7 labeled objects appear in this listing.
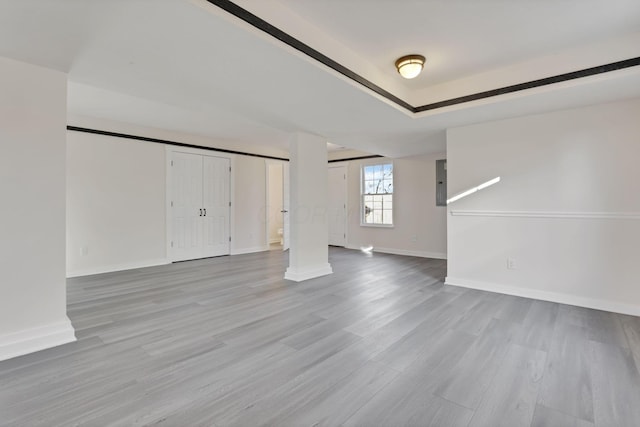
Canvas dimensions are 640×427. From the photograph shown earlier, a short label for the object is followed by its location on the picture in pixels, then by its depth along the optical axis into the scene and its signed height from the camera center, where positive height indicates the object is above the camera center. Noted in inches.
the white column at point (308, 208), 176.2 +3.1
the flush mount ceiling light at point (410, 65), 111.3 +56.9
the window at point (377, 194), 282.5 +18.5
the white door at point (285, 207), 289.6 +6.0
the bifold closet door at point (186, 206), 225.9 +5.5
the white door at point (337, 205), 313.1 +8.9
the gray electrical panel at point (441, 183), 244.2 +24.9
